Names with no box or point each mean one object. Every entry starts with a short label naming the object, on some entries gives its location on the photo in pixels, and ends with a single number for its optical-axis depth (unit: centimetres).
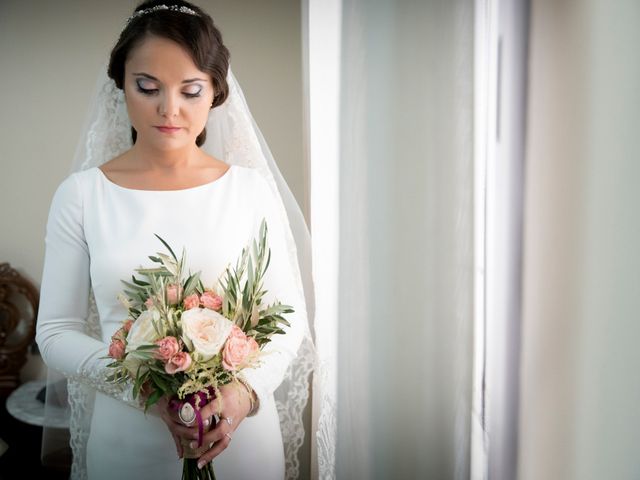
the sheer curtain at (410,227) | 131
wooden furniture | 250
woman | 130
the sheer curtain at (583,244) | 99
